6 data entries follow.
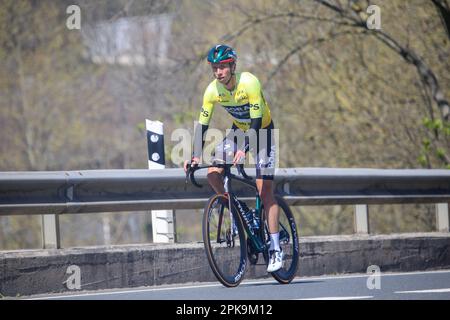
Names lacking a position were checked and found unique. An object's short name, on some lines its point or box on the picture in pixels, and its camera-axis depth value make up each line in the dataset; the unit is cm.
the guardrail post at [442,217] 2519
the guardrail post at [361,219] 2402
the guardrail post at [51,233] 1992
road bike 1925
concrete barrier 1919
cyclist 1917
